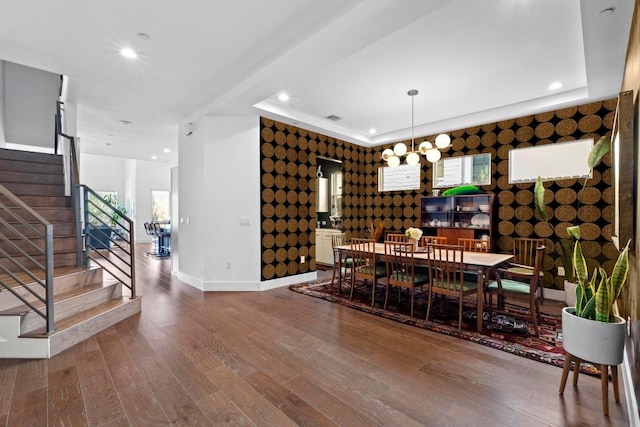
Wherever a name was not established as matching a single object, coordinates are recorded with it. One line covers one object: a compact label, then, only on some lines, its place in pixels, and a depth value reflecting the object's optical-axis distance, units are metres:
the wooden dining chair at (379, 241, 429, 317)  3.49
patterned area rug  2.57
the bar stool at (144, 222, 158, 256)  8.52
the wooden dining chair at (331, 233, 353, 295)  4.32
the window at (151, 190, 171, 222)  11.70
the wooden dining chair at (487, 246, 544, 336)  2.89
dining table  2.98
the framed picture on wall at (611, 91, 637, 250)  1.89
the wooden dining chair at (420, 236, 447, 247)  4.47
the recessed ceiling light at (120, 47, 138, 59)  2.93
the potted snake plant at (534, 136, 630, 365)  1.74
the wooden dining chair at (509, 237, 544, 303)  4.23
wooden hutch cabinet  4.79
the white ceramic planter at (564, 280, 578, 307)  3.83
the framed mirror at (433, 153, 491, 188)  4.98
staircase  2.42
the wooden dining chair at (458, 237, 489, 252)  4.06
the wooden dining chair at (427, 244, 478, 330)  3.07
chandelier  3.67
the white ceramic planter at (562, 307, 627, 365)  1.74
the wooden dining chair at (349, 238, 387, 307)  3.86
